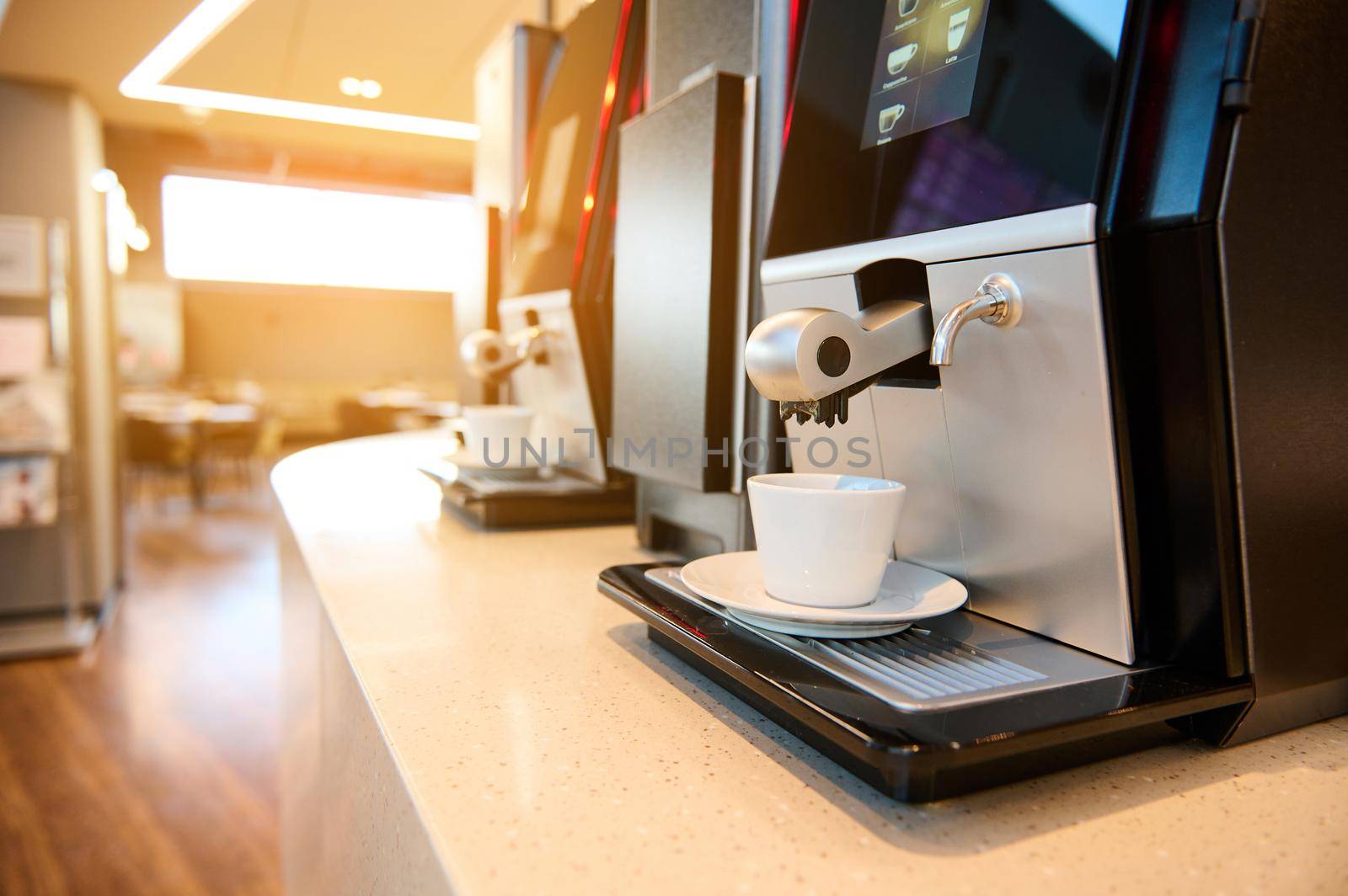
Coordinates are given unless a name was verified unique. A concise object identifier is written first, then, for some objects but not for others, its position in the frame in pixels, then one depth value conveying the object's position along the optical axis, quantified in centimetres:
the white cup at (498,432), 119
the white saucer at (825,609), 48
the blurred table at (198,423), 592
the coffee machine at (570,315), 111
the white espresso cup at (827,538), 49
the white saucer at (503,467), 119
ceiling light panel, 284
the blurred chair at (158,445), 581
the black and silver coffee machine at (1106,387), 42
